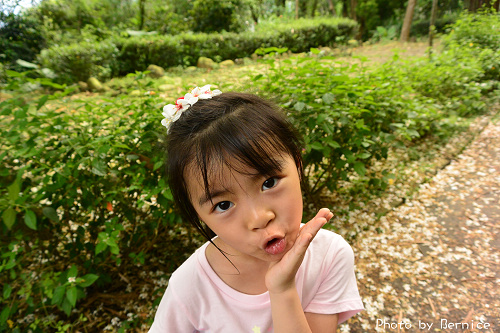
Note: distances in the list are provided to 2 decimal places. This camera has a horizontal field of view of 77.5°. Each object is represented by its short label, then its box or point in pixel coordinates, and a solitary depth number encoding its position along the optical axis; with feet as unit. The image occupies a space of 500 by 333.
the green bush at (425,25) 44.19
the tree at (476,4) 29.86
